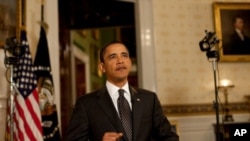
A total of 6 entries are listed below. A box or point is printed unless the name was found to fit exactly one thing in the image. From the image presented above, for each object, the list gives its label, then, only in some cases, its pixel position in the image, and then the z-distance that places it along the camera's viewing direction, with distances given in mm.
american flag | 3430
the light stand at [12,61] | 3324
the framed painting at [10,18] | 3846
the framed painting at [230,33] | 5000
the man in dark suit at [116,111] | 2146
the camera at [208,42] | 4035
